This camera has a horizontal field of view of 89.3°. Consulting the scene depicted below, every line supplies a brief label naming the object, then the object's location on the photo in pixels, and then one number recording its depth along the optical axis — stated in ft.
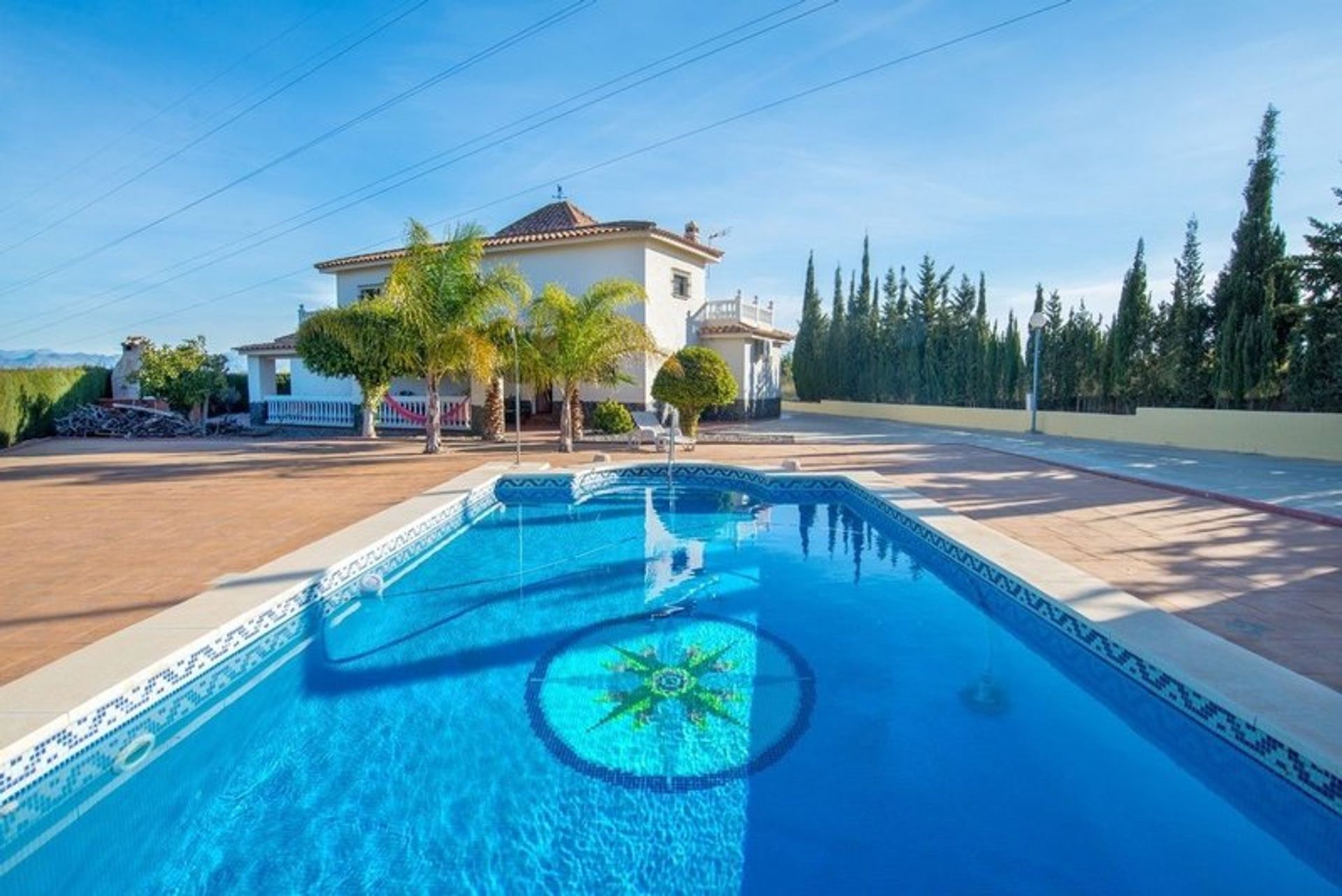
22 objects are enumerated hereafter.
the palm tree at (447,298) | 47.83
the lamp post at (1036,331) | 64.54
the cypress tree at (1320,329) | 47.29
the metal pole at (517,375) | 44.62
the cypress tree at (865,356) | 104.22
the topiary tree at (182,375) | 72.43
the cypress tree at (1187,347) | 58.70
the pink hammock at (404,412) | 71.51
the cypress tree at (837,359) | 111.65
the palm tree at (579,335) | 50.29
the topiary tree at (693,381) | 52.75
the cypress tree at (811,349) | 118.52
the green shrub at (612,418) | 59.41
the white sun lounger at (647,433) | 51.13
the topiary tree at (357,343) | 53.11
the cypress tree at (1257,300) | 52.47
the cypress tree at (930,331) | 91.86
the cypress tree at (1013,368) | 80.02
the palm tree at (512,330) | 50.62
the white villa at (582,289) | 71.00
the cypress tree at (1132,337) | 65.77
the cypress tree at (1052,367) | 75.15
